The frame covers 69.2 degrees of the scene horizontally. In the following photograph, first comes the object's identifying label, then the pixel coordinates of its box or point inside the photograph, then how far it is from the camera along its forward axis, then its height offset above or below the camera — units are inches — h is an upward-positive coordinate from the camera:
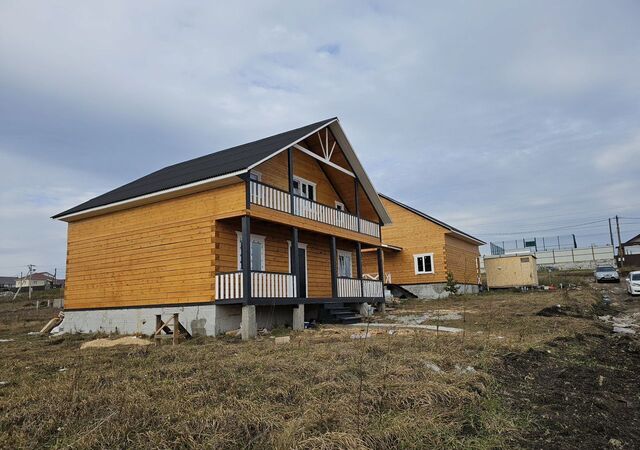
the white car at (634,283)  1076.5 +3.4
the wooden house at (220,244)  535.8 +73.7
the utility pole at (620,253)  2132.4 +149.4
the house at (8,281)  3544.0 +197.0
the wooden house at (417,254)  1188.5 +99.0
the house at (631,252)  2144.4 +156.5
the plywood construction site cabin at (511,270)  1332.4 +54.0
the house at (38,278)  3454.2 +206.3
